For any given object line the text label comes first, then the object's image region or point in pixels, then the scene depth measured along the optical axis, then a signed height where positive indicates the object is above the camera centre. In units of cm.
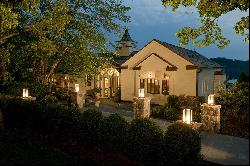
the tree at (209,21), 1114 +251
